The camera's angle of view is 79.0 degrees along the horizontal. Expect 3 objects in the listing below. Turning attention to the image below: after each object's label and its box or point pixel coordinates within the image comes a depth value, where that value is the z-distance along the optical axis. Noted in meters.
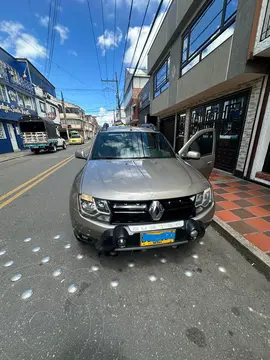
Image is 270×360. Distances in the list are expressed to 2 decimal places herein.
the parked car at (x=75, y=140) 26.80
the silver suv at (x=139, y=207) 1.67
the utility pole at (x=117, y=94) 23.33
